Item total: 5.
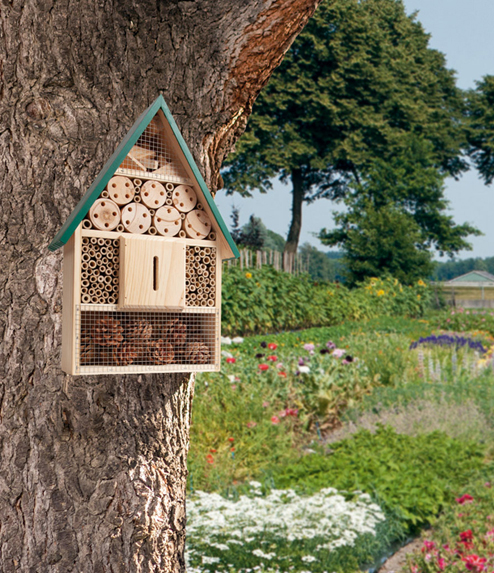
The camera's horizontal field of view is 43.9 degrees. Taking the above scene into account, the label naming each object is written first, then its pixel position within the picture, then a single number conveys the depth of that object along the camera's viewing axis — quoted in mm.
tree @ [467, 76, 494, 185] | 31205
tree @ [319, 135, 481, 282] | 22375
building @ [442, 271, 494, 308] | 26931
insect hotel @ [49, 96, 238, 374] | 1648
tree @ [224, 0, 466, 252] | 22672
